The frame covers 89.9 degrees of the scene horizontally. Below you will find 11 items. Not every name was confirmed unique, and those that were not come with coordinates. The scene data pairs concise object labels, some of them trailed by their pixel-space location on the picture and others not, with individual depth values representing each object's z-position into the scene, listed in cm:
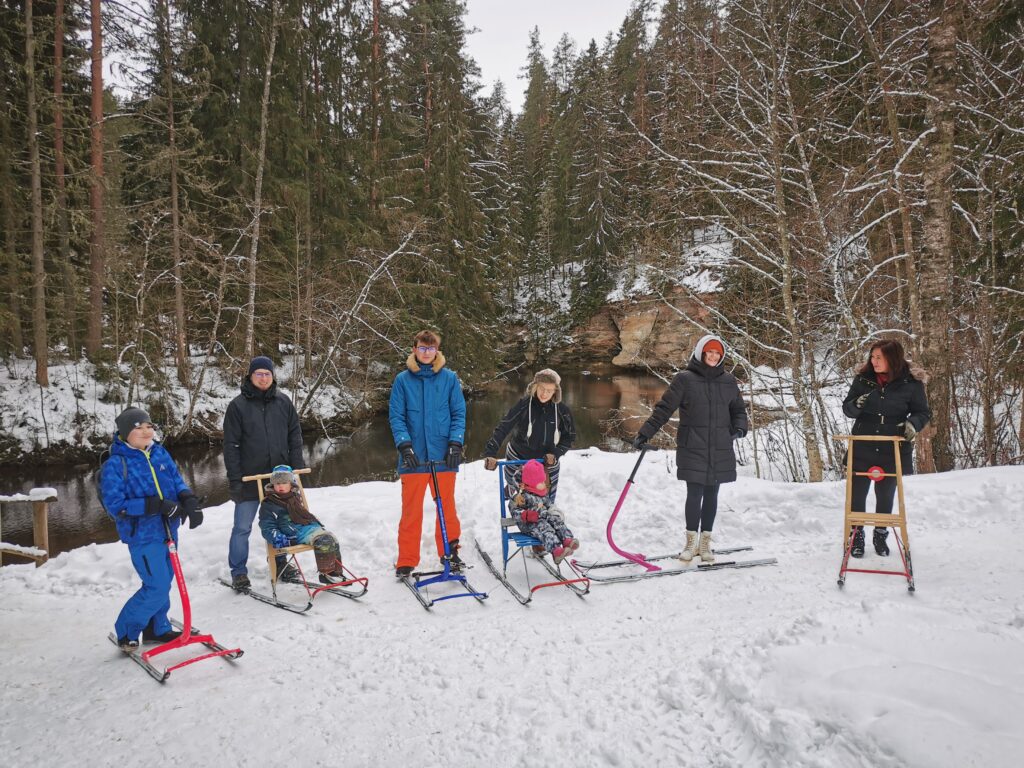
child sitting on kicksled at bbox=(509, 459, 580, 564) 475
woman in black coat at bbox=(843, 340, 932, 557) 446
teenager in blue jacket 503
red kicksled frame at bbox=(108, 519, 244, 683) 343
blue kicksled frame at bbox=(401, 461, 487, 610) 445
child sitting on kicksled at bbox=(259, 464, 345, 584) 464
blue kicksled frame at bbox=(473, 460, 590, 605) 443
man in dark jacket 482
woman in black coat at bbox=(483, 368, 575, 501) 521
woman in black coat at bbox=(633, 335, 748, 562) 482
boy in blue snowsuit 357
